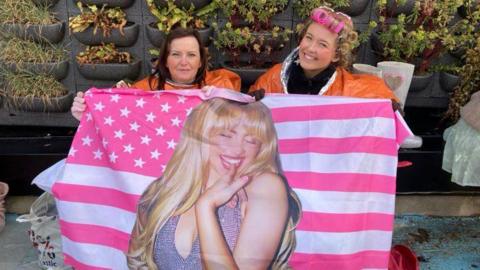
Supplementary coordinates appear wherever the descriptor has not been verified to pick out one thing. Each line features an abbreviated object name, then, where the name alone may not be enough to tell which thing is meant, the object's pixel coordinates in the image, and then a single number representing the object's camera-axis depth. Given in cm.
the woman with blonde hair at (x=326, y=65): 273
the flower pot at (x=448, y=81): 409
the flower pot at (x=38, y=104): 390
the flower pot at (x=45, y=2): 377
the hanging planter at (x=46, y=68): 381
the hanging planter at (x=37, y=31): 373
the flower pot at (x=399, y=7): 389
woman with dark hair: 272
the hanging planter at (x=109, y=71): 387
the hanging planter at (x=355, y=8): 388
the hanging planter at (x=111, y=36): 383
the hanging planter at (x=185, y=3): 375
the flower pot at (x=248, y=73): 389
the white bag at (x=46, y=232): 283
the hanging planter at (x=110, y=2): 378
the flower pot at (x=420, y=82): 401
